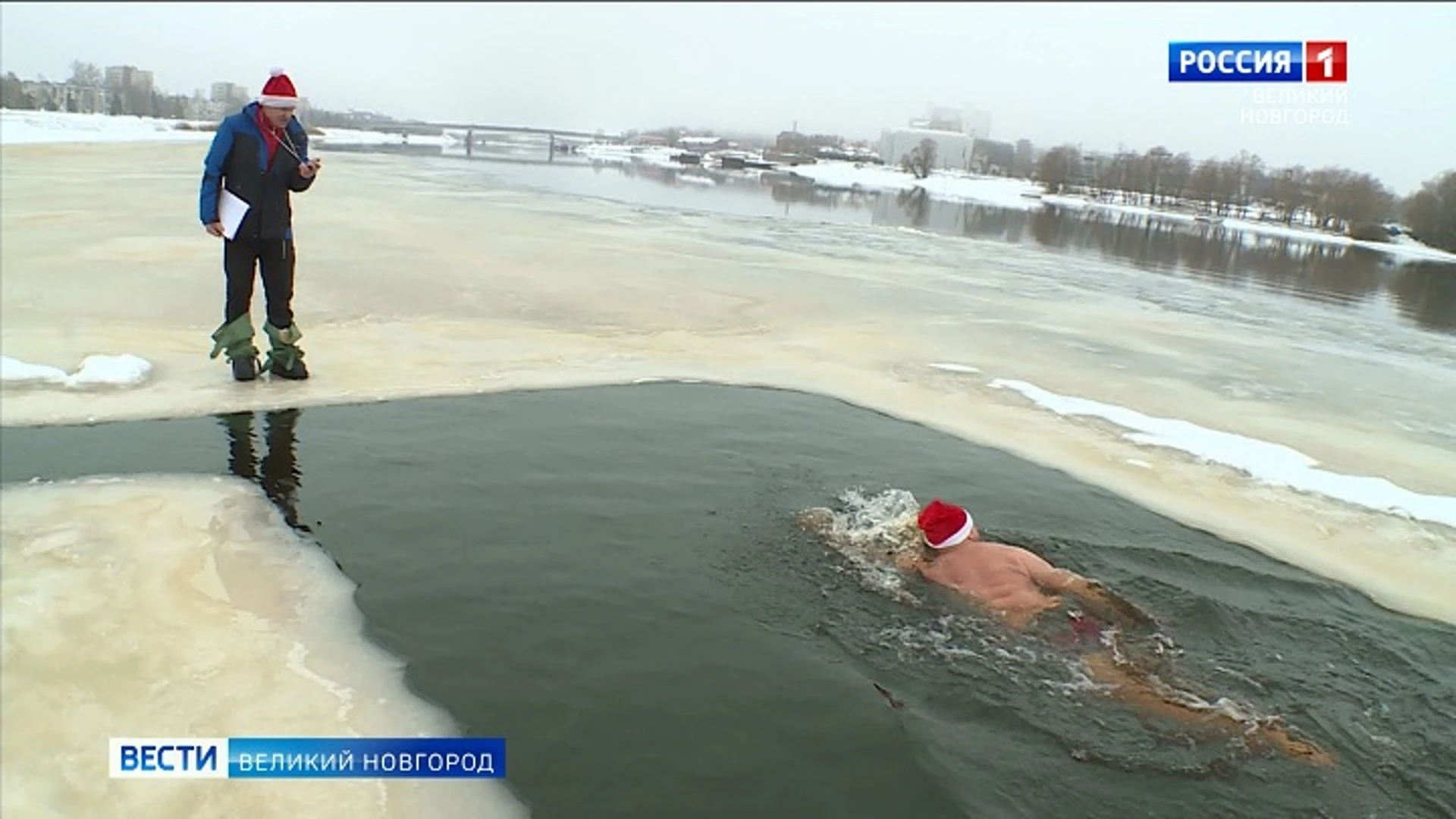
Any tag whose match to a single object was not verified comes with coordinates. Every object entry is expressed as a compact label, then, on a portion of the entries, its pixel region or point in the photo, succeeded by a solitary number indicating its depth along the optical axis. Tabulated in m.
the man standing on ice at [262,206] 6.31
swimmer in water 3.75
